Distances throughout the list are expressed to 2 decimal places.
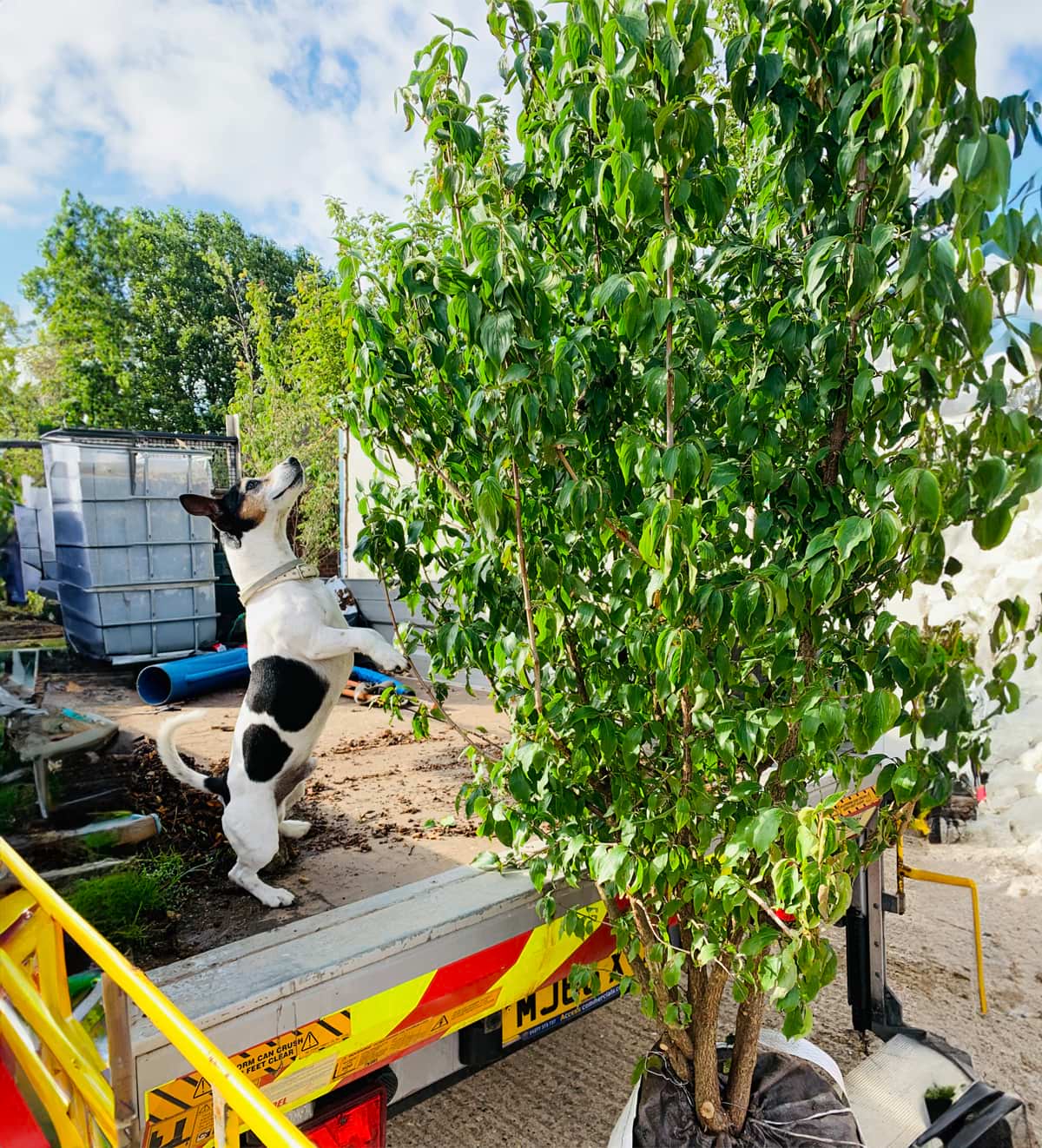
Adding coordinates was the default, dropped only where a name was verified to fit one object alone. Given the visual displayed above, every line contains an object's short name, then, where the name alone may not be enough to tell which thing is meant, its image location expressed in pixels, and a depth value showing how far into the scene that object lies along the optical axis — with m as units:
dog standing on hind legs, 2.55
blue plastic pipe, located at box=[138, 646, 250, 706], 2.95
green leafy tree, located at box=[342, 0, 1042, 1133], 1.52
